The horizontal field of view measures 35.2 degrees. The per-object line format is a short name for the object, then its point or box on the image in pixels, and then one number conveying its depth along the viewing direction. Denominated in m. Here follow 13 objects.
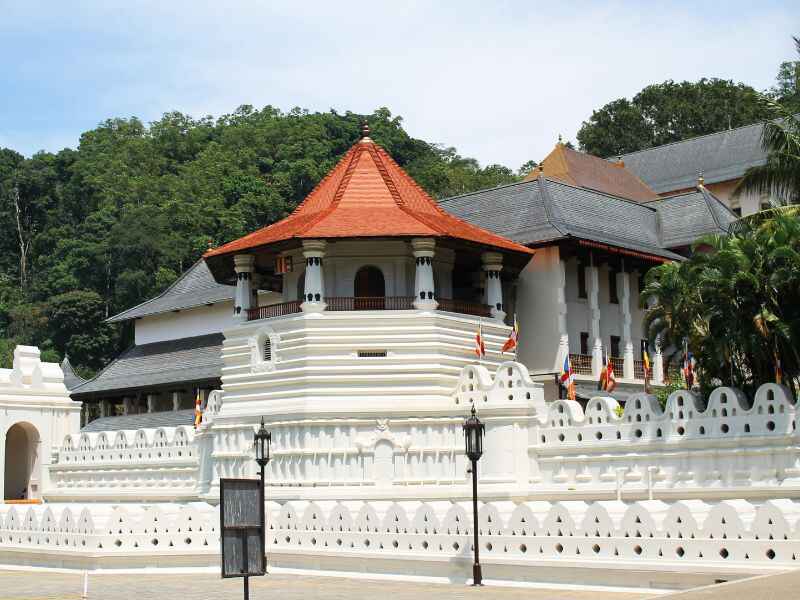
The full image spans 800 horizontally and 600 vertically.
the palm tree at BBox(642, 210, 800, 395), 24.38
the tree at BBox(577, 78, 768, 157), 83.69
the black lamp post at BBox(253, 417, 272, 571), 25.52
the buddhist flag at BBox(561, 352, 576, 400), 30.45
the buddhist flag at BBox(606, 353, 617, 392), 30.92
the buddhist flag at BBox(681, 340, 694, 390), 29.90
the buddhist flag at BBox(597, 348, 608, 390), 30.75
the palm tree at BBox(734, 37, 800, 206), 29.08
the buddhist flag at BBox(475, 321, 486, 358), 30.75
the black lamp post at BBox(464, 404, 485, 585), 21.54
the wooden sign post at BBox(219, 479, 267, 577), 15.62
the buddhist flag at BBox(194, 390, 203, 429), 37.53
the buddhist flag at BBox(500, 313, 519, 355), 31.28
